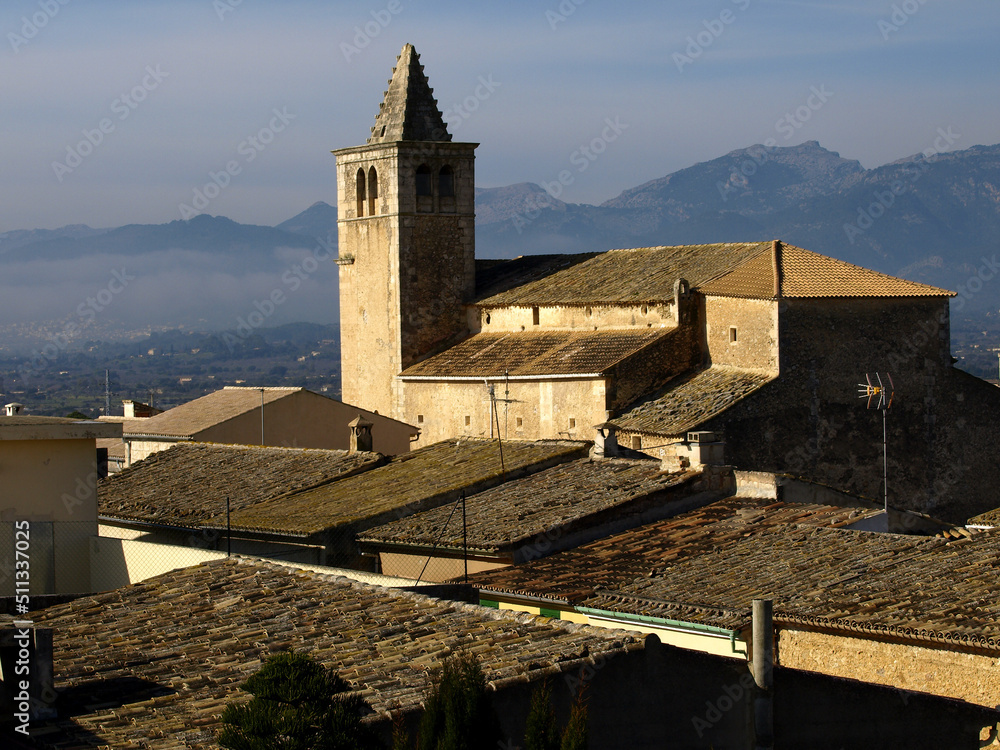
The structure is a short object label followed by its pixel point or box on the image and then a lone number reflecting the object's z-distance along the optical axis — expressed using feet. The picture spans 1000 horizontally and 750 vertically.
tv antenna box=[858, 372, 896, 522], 143.93
